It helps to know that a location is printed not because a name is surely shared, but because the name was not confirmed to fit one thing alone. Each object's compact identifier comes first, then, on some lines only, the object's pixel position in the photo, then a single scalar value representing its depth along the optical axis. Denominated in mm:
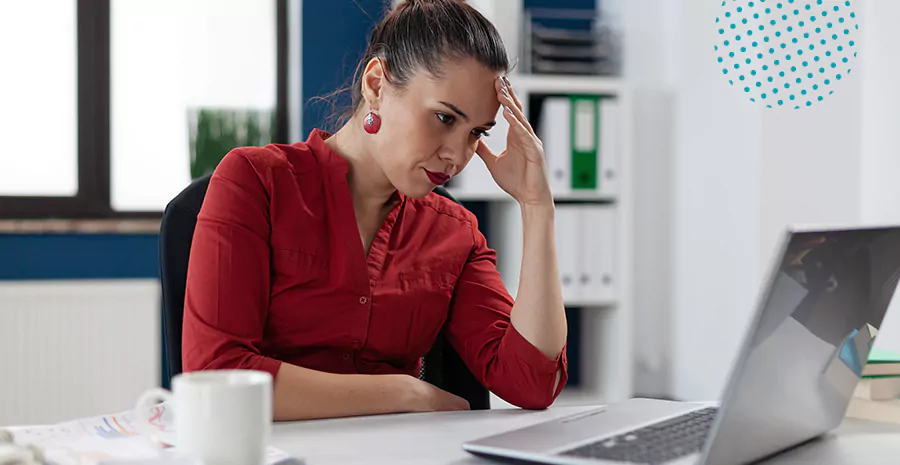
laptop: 690
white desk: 867
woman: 1178
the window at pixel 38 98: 3057
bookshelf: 2844
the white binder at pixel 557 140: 2811
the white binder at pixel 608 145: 2859
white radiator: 2826
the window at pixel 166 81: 3127
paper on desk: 782
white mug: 675
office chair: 1201
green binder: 2834
